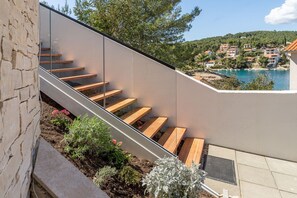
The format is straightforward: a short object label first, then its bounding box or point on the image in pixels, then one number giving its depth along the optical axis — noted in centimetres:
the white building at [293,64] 793
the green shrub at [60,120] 317
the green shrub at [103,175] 254
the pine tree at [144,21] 775
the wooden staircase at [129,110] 390
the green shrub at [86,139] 280
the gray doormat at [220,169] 360
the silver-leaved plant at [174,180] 238
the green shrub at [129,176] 274
